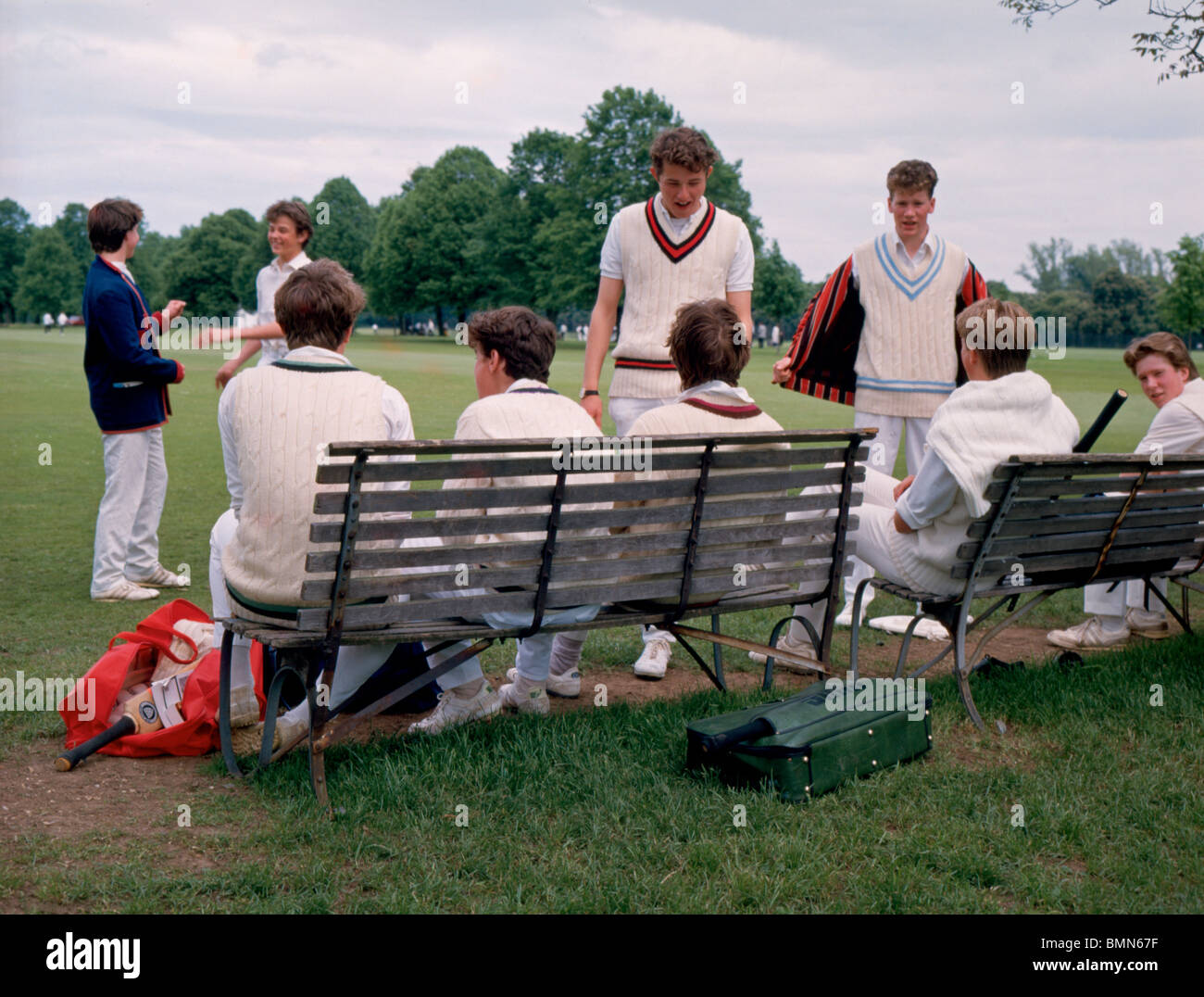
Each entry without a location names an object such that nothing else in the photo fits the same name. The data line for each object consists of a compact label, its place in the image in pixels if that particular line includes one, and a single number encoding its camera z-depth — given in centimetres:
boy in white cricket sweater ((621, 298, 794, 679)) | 478
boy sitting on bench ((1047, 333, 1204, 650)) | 616
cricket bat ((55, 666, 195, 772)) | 455
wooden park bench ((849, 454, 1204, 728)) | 483
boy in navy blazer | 764
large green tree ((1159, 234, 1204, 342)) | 6153
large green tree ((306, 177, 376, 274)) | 9262
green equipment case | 394
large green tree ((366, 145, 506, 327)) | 8019
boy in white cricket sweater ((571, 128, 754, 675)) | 607
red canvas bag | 451
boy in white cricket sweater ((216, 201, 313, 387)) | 860
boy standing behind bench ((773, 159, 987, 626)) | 668
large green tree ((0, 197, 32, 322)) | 10612
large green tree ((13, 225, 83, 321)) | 9931
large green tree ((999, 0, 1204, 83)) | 1452
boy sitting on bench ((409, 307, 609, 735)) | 453
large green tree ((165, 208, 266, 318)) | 9438
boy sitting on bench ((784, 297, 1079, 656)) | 473
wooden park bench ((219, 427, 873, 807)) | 389
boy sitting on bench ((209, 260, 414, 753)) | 409
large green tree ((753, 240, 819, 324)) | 9025
